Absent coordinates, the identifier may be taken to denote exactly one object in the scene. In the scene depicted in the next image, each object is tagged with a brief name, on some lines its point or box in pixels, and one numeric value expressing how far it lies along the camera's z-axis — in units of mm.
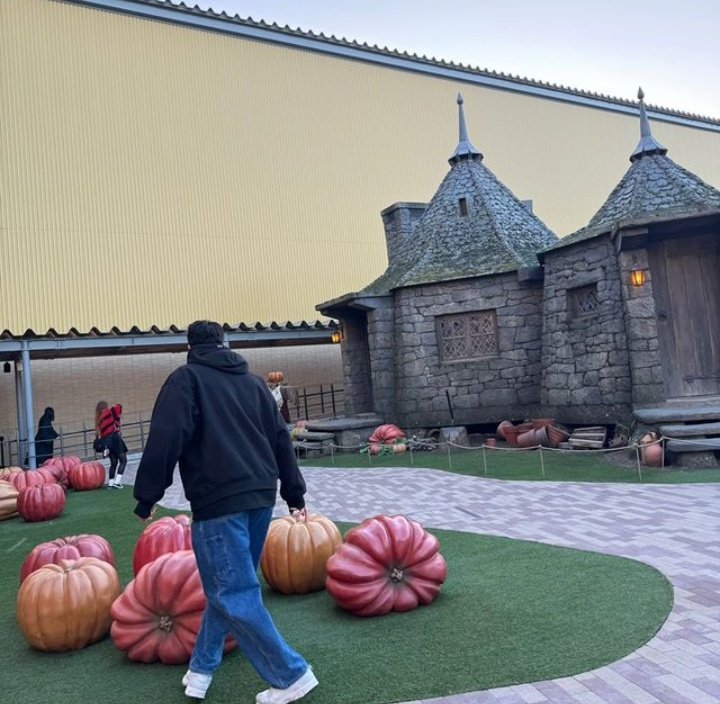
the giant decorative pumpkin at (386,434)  13266
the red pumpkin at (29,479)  9625
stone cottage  10414
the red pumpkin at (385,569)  4094
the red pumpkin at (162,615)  3631
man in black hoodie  2953
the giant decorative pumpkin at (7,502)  8844
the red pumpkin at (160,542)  4645
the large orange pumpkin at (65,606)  3838
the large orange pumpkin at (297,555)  4656
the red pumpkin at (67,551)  4582
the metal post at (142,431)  17081
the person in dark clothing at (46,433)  15008
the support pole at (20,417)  14180
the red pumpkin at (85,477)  11062
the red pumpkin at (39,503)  8477
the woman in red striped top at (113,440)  11234
